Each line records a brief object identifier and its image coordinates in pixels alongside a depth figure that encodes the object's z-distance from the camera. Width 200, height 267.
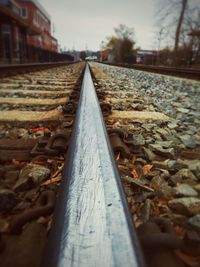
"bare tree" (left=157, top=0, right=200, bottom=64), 23.94
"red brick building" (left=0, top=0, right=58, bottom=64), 14.90
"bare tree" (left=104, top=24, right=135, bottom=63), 41.06
